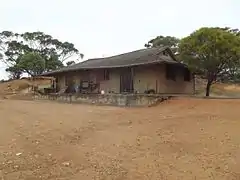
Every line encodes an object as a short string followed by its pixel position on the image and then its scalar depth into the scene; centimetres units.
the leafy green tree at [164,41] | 2485
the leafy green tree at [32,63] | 2453
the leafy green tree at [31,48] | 2894
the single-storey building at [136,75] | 1344
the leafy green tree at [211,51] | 1180
